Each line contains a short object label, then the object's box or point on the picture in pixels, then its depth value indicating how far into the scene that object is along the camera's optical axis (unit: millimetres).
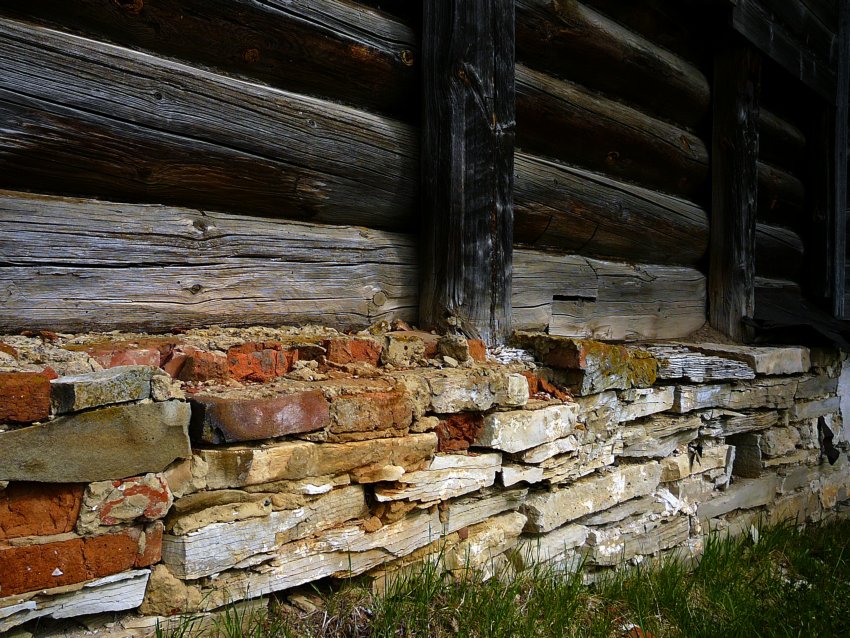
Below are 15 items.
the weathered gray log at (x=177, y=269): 1647
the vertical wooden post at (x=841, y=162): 4820
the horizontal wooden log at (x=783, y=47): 3768
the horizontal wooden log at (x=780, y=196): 4445
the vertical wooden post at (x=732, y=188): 3818
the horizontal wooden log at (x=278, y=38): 1722
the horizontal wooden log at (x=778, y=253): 4430
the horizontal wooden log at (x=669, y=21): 3285
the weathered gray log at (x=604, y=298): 2809
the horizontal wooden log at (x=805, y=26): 4195
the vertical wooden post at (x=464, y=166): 2295
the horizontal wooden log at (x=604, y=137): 2811
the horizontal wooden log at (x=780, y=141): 4422
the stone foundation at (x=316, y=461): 1273
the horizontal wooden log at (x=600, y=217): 2793
